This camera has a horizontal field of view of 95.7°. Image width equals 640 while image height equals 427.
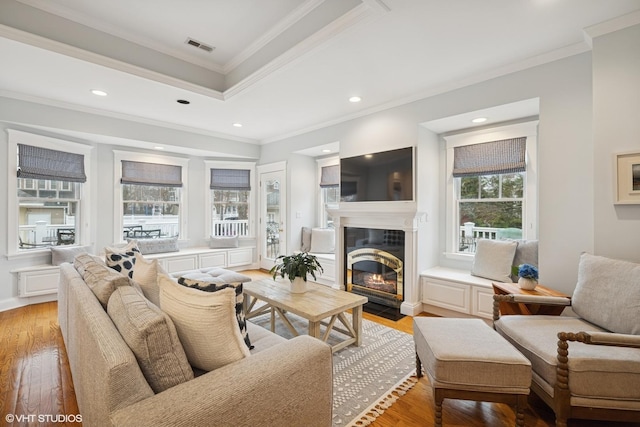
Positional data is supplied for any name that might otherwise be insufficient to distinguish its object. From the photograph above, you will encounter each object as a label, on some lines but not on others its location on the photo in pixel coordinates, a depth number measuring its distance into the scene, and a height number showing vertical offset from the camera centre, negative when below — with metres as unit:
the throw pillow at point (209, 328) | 1.26 -0.51
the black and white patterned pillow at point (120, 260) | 2.88 -0.47
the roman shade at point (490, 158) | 3.24 +0.66
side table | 2.36 -0.76
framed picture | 2.09 +0.26
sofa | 0.96 -0.64
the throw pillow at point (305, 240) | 5.30 -0.50
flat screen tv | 3.49 +0.48
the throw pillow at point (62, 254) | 3.91 -0.55
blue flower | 2.49 -0.51
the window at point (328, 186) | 5.26 +0.50
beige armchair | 1.52 -0.78
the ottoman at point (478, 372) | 1.58 -0.89
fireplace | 3.69 -0.69
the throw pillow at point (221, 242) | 5.56 -0.56
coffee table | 2.34 -0.78
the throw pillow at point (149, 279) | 2.06 -0.49
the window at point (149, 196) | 4.83 +0.31
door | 5.42 -0.06
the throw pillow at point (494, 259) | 3.13 -0.51
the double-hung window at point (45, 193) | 3.67 +0.29
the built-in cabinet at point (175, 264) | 3.72 -0.84
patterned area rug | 1.87 -1.25
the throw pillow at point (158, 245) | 4.91 -0.55
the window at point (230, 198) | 5.75 +0.31
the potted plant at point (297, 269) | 2.72 -0.53
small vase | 2.49 -0.61
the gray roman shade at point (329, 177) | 5.21 +0.68
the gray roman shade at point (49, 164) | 3.72 +0.67
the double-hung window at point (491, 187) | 3.22 +0.32
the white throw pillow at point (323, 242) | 5.09 -0.51
